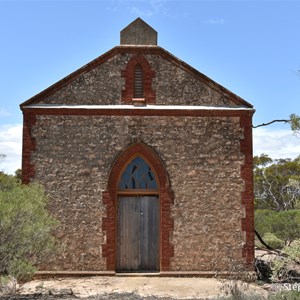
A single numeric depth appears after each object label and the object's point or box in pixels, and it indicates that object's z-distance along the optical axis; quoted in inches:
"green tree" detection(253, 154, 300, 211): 1525.6
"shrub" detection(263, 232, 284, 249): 554.1
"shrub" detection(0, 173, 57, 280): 393.1
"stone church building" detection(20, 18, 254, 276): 534.3
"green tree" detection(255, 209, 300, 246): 756.6
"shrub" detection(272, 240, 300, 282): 361.4
